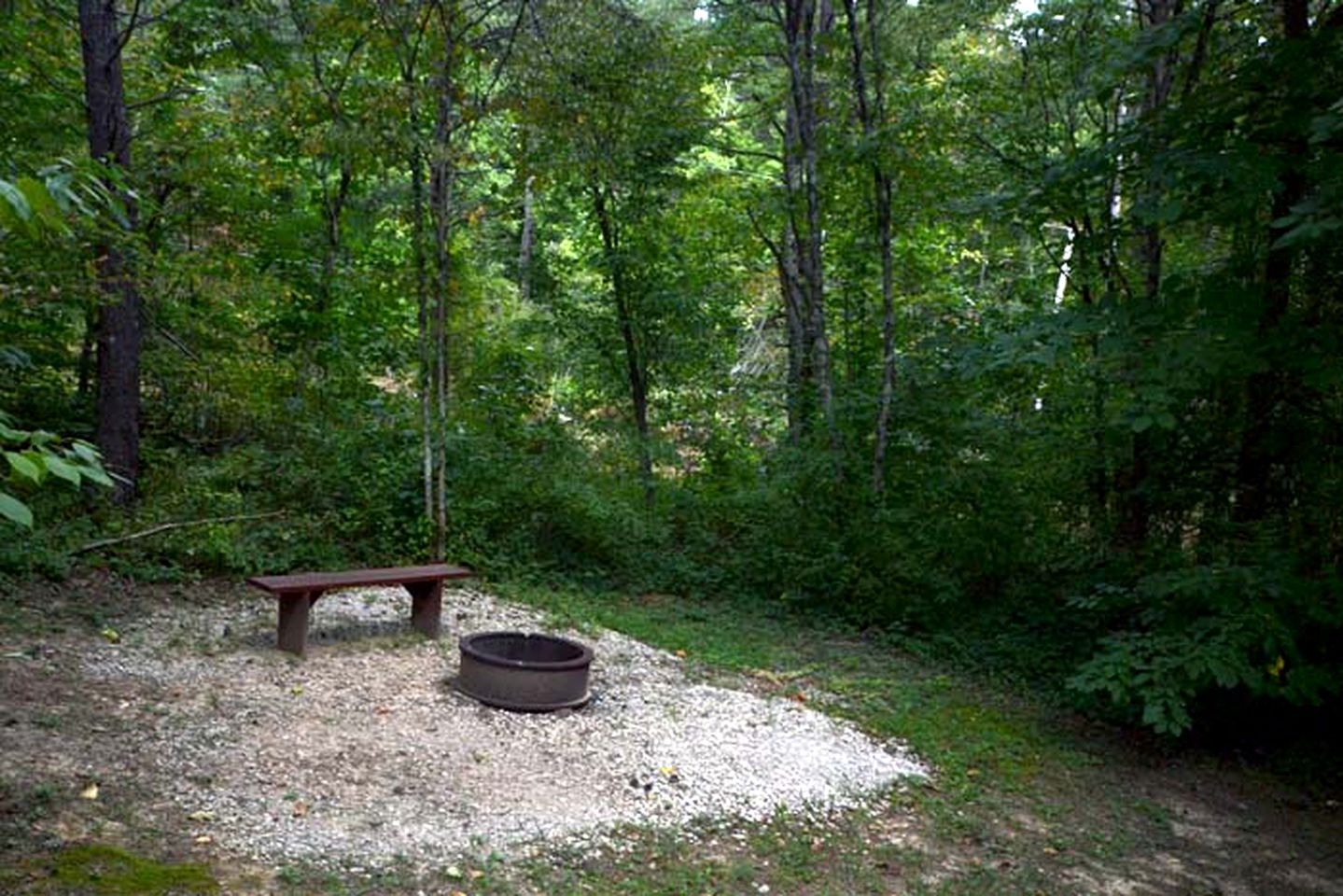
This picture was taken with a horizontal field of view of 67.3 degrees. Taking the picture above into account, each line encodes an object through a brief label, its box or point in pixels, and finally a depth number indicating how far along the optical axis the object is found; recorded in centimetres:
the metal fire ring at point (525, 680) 520
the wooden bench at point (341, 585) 555
